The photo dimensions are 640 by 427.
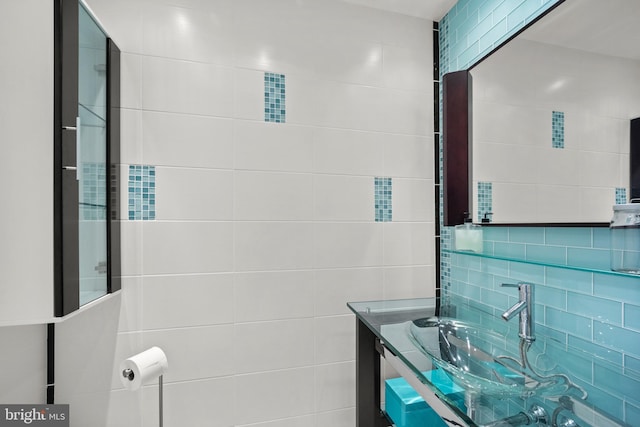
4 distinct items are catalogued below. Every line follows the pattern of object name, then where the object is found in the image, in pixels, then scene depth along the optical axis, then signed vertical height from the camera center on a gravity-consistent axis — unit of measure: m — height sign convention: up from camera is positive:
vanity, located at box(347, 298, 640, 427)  0.69 -0.43
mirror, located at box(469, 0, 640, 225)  0.97 +0.35
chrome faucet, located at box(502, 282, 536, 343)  1.13 -0.34
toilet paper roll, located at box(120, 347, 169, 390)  1.21 -0.58
